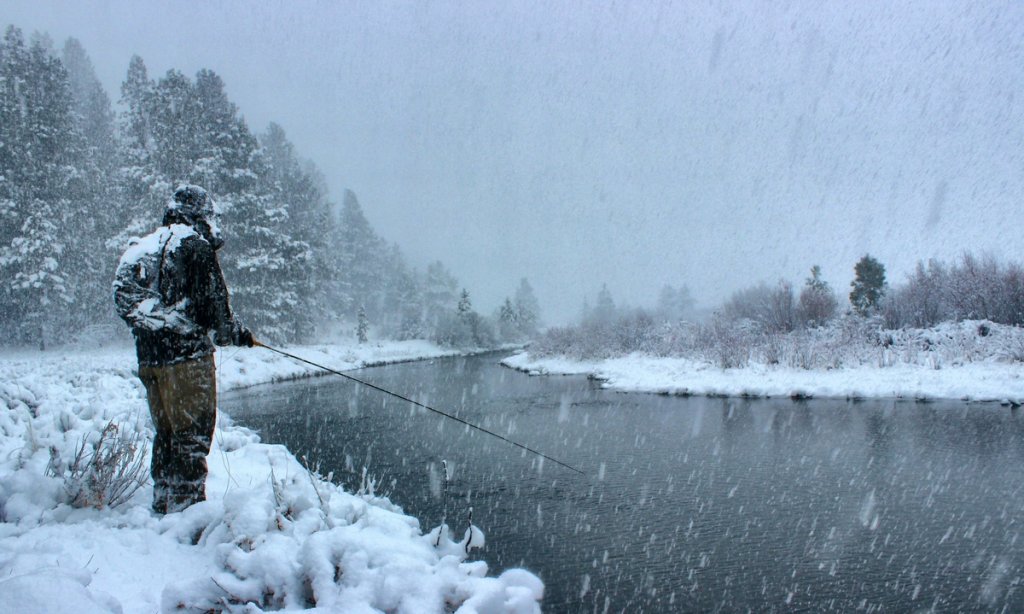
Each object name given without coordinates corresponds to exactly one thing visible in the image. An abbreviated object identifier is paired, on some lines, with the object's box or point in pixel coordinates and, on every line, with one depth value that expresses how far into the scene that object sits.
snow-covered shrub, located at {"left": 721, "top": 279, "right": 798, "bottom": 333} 27.98
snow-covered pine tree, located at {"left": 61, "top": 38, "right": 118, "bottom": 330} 27.64
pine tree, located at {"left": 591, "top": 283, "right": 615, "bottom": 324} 84.31
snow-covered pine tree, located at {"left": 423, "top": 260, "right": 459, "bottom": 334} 68.69
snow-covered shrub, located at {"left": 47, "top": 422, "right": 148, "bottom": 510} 3.83
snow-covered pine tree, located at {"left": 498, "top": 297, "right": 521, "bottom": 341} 65.44
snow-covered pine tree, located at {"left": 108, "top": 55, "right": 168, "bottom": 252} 26.38
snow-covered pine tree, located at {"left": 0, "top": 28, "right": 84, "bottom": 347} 24.49
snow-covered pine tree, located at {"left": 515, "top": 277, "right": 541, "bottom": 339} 77.62
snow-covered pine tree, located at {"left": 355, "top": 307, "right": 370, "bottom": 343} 46.84
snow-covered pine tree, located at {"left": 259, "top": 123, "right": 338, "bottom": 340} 35.36
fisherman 3.99
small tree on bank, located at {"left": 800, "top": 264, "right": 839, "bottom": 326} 27.20
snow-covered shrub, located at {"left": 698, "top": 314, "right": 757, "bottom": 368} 20.02
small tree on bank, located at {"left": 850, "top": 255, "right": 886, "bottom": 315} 33.86
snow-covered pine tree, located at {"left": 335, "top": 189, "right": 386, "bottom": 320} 58.69
